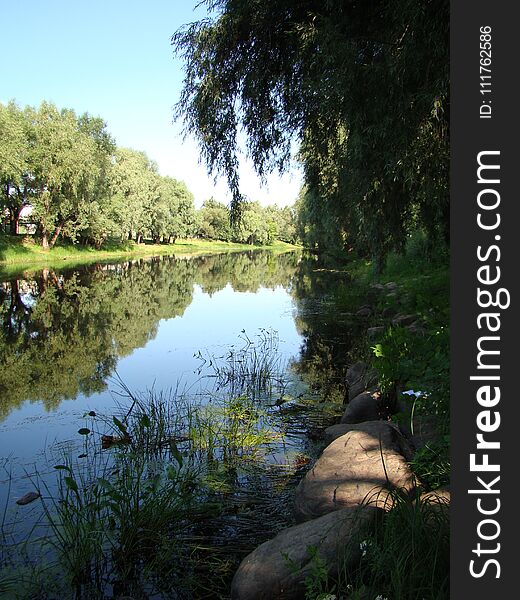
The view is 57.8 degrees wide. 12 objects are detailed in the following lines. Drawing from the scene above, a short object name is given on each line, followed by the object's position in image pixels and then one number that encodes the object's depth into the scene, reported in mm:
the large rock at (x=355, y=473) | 3791
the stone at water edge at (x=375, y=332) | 10406
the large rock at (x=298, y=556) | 2904
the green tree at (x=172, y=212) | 60688
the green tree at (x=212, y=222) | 92875
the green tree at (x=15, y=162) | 30672
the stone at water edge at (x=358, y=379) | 7623
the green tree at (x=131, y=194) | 48375
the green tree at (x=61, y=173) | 35656
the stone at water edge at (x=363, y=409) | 6344
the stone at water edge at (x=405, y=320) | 10927
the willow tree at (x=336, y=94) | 4828
